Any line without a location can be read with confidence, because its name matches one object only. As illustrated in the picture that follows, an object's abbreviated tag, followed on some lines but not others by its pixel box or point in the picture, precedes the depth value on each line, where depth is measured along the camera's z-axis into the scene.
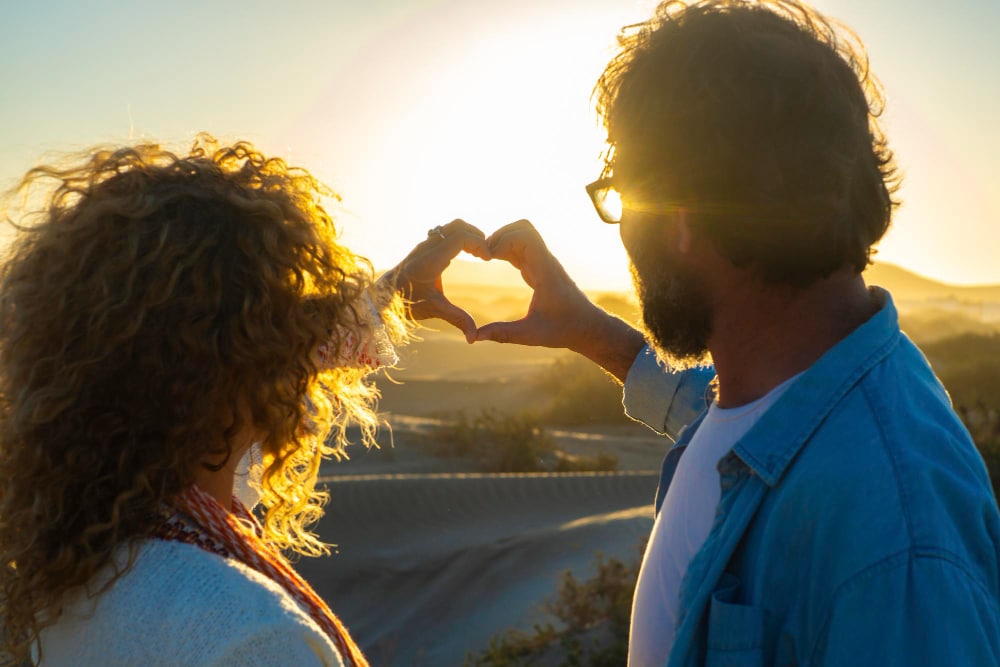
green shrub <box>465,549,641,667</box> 6.22
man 1.71
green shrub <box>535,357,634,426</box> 20.34
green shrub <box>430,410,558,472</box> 14.16
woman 1.80
